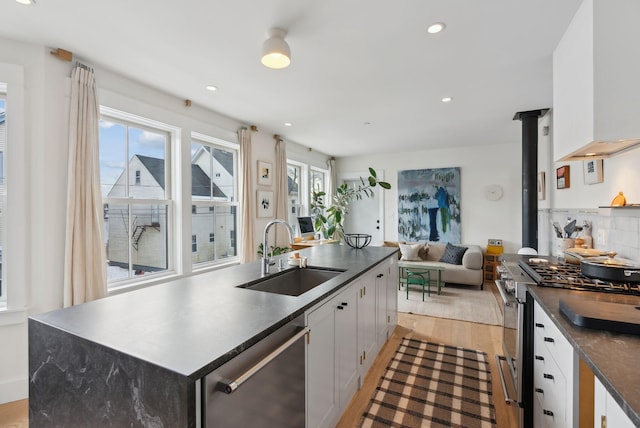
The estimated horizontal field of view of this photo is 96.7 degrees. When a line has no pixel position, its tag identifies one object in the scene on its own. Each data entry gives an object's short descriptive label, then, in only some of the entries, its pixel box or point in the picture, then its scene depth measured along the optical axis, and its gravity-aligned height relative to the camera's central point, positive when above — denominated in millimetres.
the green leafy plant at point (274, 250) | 4195 -583
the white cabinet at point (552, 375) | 1018 -686
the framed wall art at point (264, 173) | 4340 +613
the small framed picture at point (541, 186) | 3678 +339
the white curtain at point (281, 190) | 4715 +376
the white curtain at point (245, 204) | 3928 +115
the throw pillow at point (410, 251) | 5242 -724
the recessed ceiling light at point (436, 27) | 1886 +1246
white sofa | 4629 -939
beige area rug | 3500 -1279
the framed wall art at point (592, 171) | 2178 +327
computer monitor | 5156 -268
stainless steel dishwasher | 835 -600
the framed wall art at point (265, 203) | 4319 +144
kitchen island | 790 -419
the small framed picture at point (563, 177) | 2897 +360
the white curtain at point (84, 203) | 2213 +80
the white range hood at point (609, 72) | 1321 +666
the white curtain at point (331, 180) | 6625 +770
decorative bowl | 2996 -306
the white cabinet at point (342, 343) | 1401 -814
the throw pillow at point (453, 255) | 4961 -763
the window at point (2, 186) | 2074 +198
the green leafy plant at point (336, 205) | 5609 +153
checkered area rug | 1764 -1279
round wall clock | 5484 +383
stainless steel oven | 1568 -801
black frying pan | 1399 -305
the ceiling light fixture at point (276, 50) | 1895 +1088
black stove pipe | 3387 +259
